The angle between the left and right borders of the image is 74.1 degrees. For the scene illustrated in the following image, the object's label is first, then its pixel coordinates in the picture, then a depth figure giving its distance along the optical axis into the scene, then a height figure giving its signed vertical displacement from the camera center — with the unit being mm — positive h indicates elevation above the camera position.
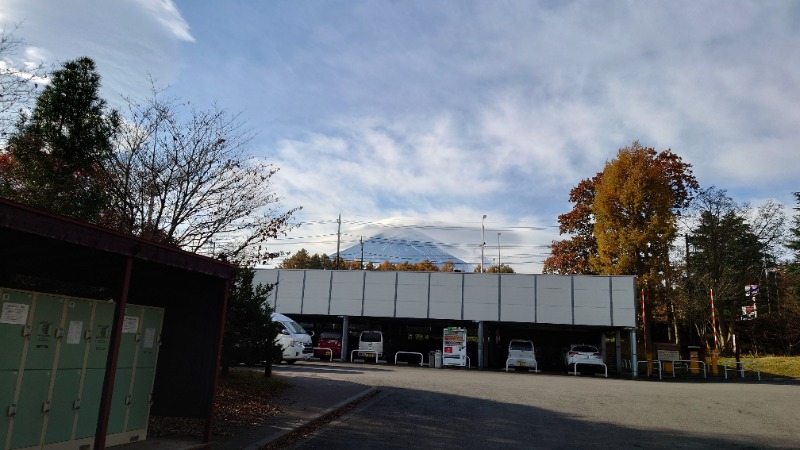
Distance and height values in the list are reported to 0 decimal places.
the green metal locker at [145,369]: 7684 -736
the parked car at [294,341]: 22938 -627
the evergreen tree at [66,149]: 11555 +3953
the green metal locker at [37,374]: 6070 -693
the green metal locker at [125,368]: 7309 -699
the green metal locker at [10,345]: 5844 -360
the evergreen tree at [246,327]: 13141 -81
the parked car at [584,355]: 27609 -726
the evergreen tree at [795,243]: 39312 +8133
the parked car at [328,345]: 30928 -981
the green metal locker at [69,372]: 6492 -706
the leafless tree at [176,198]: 12648 +3009
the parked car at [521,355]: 28680 -919
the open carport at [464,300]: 29703 +1979
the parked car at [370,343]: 31297 -711
